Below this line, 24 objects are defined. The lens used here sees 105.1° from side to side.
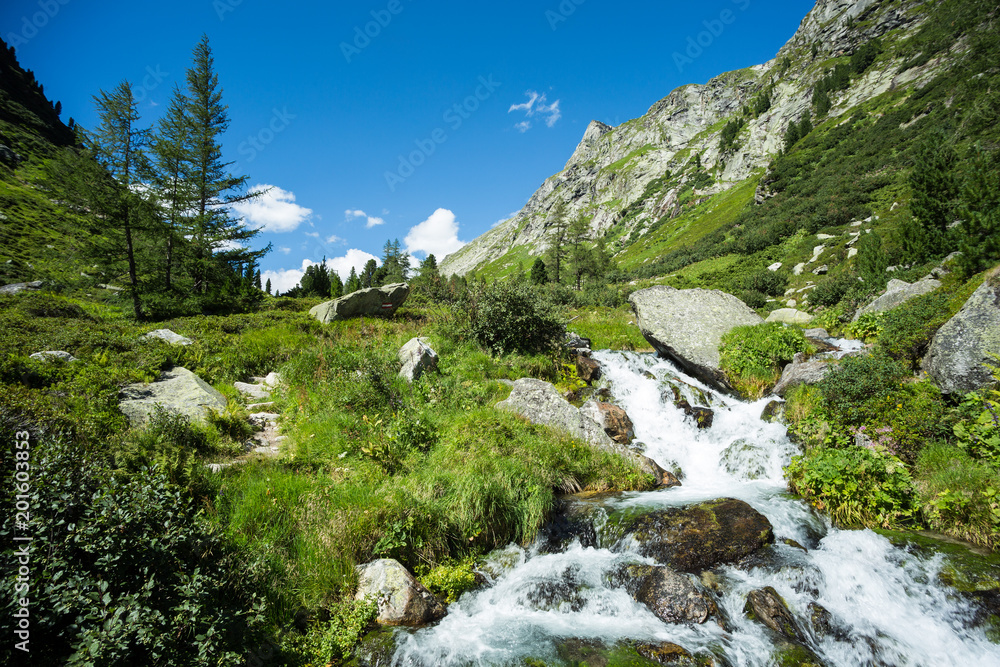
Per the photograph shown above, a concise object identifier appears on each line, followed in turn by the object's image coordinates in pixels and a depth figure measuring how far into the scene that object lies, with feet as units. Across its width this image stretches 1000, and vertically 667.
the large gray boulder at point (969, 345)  26.48
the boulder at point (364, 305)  61.00
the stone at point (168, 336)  40.81
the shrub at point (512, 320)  50.71
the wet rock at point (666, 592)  19.15
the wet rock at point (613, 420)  37.99
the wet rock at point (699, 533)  22.58
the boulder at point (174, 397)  25.68
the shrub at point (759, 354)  44.47
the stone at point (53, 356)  26.71
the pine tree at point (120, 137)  63.57
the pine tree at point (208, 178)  73.36
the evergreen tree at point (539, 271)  158.92
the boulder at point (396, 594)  18.42
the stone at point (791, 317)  69.21
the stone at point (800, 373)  38.00
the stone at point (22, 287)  61.37
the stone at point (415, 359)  39.89
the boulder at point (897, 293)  48.47
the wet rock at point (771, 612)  18.04
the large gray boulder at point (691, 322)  50.37
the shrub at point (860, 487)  23.79
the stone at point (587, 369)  49.78
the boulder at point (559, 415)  34.65
